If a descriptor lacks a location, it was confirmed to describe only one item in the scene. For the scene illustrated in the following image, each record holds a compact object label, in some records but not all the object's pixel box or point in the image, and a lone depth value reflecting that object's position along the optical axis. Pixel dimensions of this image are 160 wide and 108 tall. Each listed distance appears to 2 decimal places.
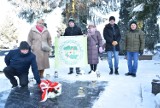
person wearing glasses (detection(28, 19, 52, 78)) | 4.69
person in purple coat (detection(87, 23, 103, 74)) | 5.03
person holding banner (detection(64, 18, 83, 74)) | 5.00
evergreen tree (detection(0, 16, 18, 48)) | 16.42
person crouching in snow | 3.85
